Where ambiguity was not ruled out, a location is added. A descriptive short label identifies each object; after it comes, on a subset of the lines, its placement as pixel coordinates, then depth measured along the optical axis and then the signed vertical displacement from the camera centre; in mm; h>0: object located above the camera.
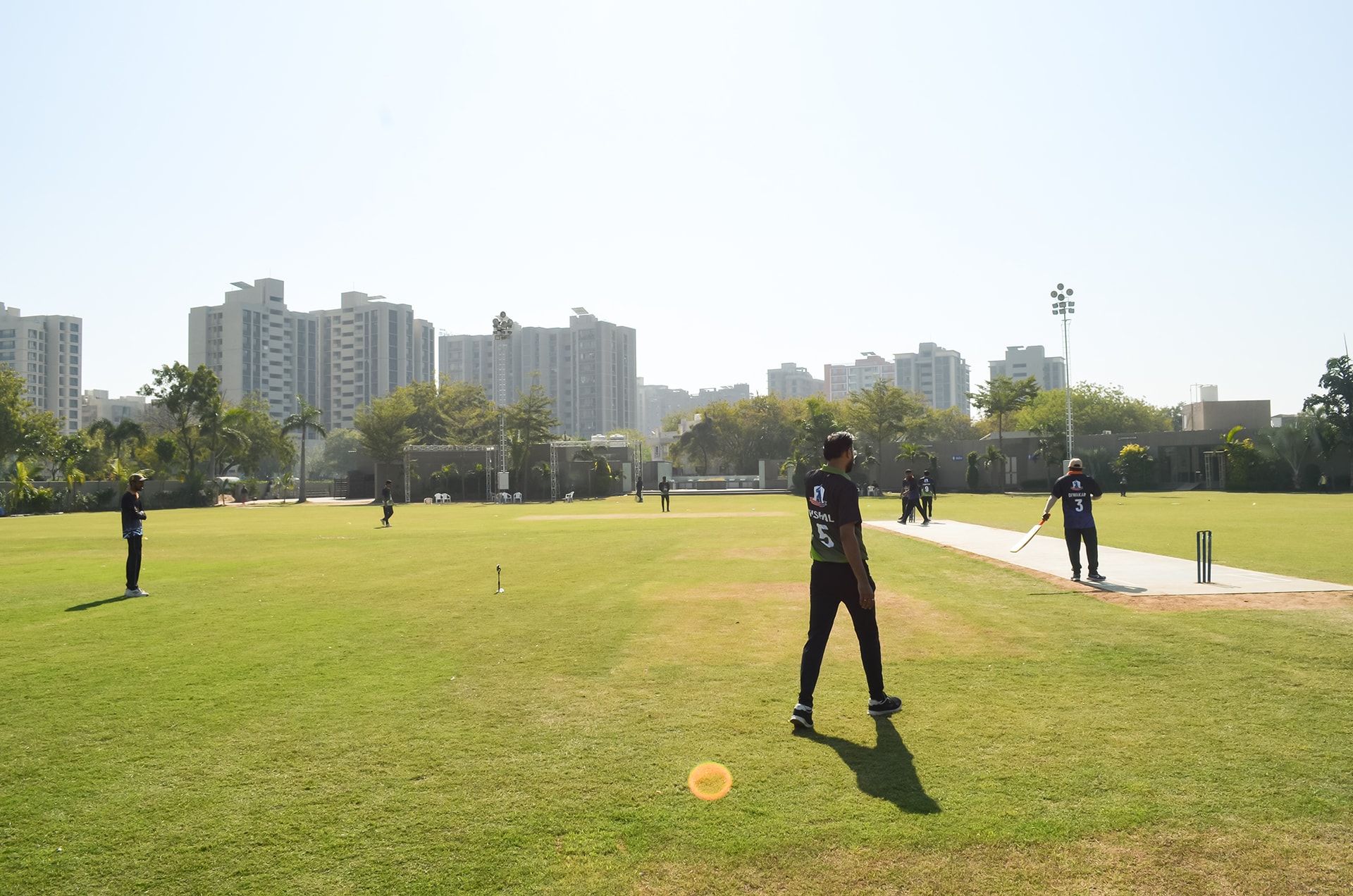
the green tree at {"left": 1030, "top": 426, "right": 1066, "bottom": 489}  63069 +2020
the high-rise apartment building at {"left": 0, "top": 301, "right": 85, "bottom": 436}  156750 +23176
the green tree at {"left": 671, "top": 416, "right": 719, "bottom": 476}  98250 +3890
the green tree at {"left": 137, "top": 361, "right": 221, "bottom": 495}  65562 +6414
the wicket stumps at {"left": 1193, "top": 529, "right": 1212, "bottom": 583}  12117 -1174
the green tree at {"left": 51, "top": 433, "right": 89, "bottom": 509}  61438 +1962
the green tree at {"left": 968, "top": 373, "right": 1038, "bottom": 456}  69812 +6583
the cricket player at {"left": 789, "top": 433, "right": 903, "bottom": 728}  5703 -666
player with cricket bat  12547 -507
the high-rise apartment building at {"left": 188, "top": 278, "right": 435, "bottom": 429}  152500 +24469
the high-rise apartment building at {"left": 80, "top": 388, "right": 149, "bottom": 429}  170250 +15069
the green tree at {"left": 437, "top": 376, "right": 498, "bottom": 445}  84125 +6596
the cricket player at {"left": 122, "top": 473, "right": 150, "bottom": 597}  12781 -746
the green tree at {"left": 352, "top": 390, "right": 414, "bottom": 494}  69938 +3870
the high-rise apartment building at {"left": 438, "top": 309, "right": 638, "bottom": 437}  182125 +23680
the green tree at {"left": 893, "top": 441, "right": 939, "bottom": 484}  62781 +1493
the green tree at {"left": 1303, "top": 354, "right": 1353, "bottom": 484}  57906 +5251
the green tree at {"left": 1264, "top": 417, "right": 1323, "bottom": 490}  56719 +2019
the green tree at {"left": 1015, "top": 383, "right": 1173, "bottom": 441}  86625 +6898
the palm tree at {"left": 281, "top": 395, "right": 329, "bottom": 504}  68250 +4578
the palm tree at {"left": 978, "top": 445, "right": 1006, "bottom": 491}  63969 +1482
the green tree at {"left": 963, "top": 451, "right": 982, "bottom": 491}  65062 +117
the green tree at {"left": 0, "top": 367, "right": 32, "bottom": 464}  56156 +4338
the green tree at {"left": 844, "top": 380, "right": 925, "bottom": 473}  71125 +5327
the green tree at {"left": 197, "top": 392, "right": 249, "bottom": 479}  66125 +3835
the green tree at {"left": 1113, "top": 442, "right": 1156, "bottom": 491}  62219 +741
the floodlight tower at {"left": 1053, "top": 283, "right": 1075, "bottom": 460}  57406 +11482
